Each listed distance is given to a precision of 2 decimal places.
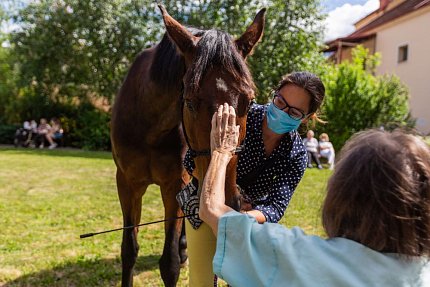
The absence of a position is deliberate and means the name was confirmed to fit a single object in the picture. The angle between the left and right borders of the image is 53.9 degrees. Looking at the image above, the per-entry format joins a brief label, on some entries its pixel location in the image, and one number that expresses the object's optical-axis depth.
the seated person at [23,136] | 18.00
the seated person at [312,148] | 12.59
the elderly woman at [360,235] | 1.03
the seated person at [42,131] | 17.64
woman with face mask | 2.18
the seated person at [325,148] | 13.18
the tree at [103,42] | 15.85
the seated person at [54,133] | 17.75
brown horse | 1.96
